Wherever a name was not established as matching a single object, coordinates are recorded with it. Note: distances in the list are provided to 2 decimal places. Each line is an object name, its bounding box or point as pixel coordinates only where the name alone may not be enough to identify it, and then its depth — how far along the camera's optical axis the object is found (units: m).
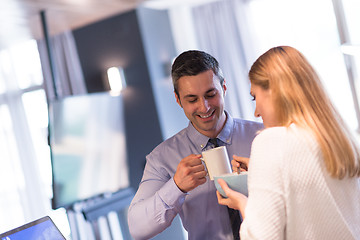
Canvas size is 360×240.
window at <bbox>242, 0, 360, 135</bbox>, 5.45
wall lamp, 5.52
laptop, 1.56
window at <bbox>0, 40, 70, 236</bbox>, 6.30
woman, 1.16
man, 1.72
